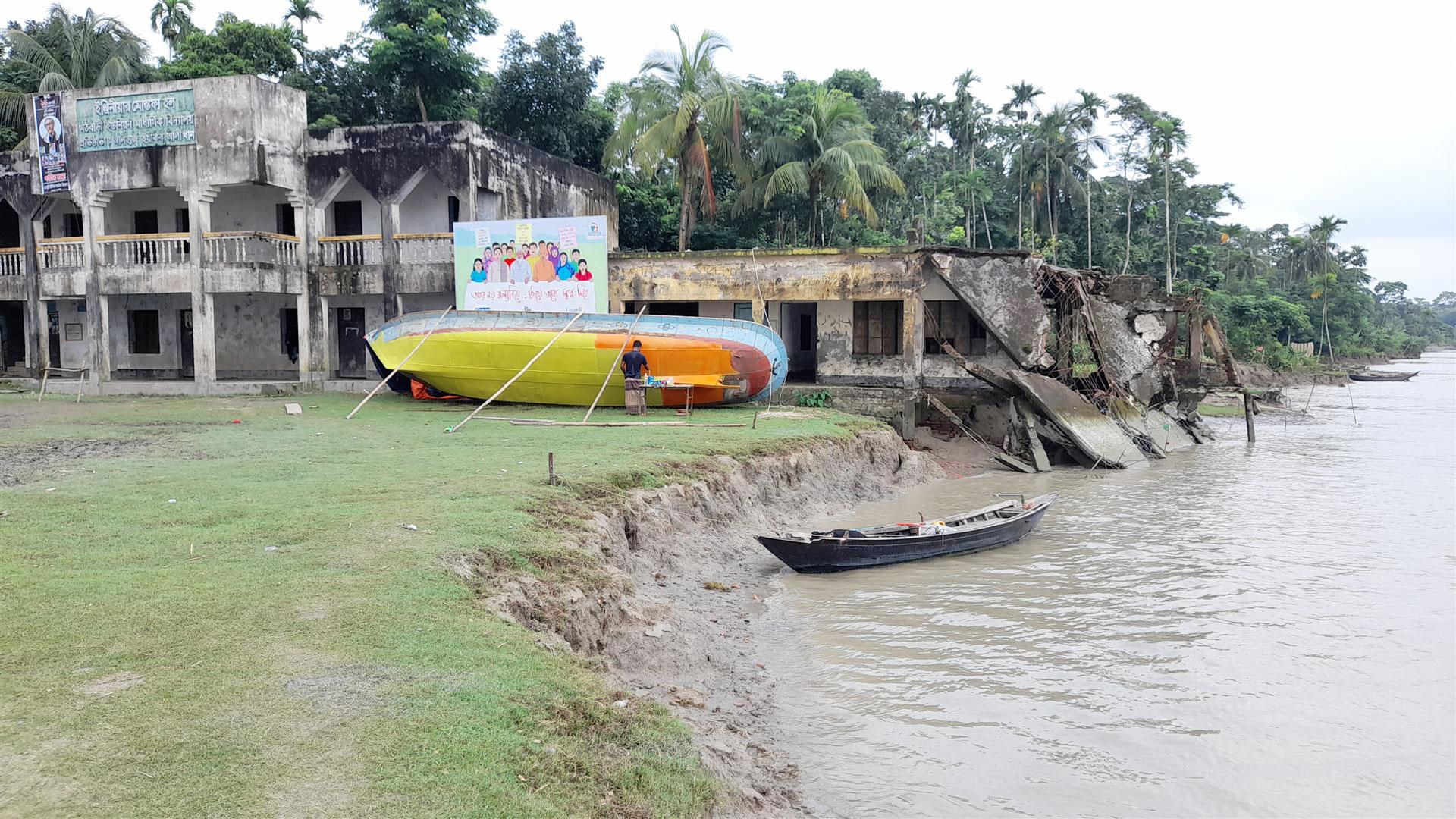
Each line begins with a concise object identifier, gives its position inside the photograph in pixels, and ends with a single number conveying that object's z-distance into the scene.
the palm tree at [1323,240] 62.50
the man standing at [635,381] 18.28
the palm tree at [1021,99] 49.44
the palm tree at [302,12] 35.12
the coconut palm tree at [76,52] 30.83
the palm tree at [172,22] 36.47
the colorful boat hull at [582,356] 19.05
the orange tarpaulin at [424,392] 20.75
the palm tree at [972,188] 43.66
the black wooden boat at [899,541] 10.88
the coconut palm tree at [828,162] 28.48
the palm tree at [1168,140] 44.91
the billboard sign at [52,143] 23.34
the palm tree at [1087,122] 46.91
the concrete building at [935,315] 21.16
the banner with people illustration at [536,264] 21.02
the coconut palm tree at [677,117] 26.89
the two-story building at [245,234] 22.50
